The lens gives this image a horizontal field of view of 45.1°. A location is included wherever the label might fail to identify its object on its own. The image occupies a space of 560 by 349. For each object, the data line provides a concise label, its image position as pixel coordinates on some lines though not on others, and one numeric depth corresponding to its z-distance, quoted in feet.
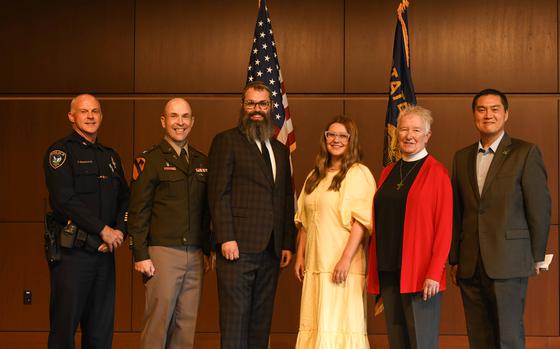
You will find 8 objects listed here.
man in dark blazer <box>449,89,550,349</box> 11.34
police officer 12.16
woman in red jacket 10.98
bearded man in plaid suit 11.96
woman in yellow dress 11.64
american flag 14.98
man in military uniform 12.25
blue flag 14.46
